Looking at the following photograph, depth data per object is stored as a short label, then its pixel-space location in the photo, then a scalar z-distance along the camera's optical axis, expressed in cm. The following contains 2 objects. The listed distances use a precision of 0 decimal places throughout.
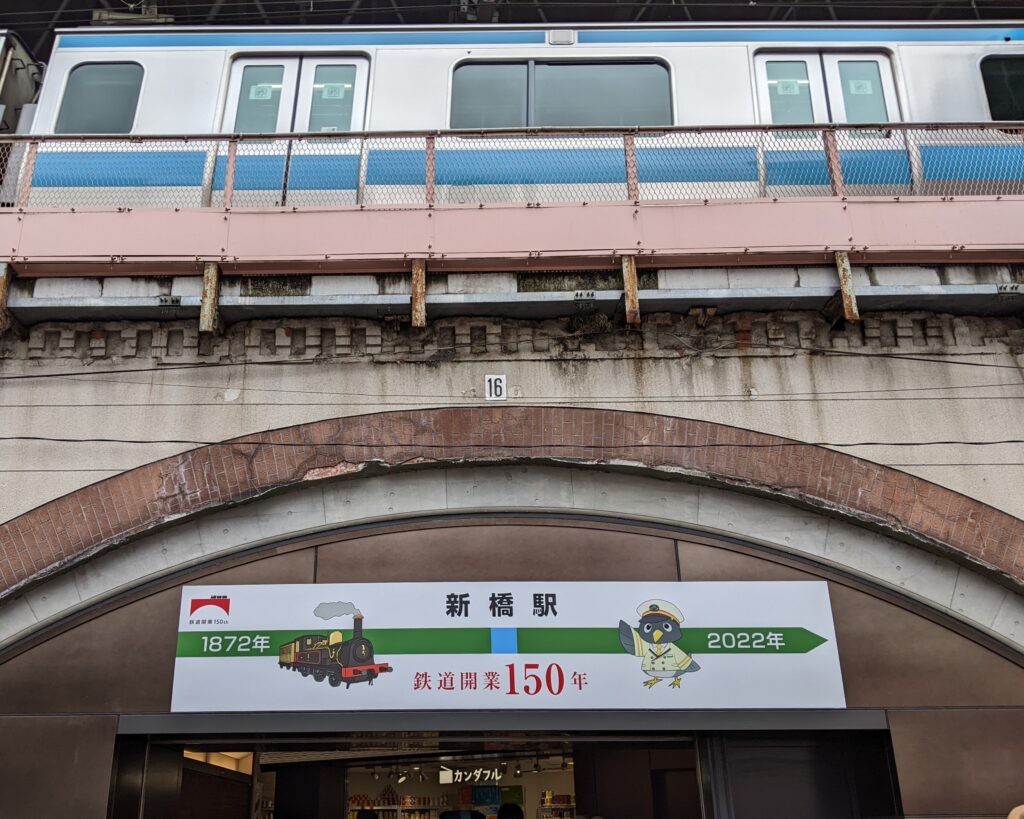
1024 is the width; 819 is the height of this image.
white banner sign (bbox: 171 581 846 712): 708
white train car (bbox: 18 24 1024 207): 881
